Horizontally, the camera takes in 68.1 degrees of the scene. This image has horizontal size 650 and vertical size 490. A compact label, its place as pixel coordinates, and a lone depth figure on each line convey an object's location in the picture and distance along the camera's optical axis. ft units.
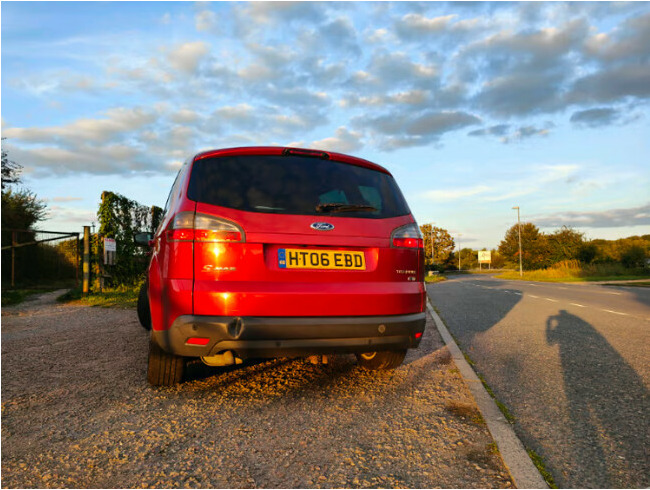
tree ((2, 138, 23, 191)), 61.62
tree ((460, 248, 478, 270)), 399.65
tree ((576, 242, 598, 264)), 160.35
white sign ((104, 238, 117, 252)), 36.58
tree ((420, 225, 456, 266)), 297.12
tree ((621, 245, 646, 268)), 145.89
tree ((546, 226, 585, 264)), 162.61
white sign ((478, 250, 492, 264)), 345.72
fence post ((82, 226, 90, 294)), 36.29
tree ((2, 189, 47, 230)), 55.21
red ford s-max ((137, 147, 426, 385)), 10.15
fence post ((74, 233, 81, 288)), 38.26
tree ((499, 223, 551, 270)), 193.47
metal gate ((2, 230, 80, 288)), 48.32
